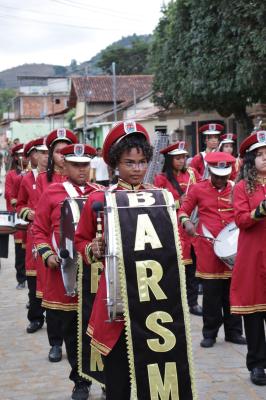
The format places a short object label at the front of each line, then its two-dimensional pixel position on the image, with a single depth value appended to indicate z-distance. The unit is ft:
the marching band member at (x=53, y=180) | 20.95
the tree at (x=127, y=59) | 270.26
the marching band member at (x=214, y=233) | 23.59
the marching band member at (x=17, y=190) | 34.75
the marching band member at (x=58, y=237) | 18.13
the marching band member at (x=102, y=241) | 12.70
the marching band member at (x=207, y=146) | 33.94
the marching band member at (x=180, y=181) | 29.66
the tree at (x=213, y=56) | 54.08
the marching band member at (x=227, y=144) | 34.06
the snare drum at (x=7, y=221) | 29.09
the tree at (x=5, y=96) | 491.31
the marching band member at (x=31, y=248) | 26.16
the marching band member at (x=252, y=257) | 18.52
